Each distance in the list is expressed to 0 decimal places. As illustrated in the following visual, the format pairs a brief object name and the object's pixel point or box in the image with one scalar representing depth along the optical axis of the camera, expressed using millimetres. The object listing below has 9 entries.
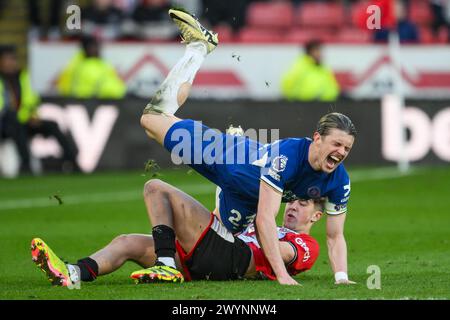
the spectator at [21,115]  20516
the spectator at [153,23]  24312
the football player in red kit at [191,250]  9141
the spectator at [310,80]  22234
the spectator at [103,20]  24609
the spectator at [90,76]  22312
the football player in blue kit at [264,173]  8773
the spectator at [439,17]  25812
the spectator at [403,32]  24156
